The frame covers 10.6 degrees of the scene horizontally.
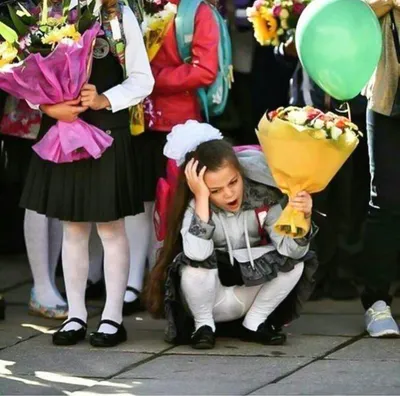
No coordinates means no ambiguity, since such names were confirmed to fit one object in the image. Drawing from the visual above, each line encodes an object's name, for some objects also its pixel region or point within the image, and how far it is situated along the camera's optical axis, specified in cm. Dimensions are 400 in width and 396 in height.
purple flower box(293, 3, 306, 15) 1053
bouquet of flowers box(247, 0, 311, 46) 1055
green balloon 878
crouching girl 938
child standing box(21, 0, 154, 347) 950
